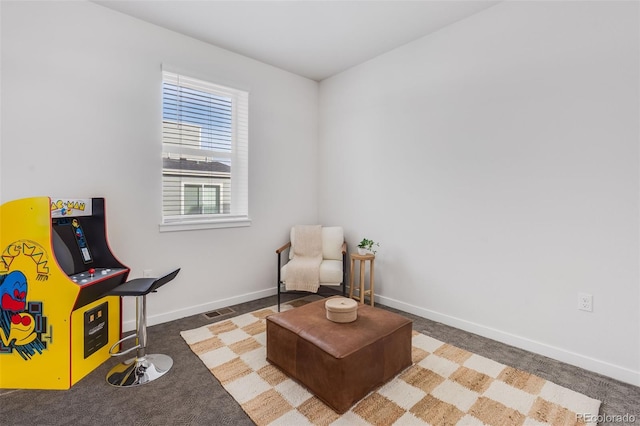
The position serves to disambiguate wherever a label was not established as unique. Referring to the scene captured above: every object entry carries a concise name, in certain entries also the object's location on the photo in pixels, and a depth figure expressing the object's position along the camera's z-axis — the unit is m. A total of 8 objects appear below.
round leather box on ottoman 1.99
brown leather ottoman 1.70
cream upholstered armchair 3.16
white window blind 2.96
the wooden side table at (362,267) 3.10
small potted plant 3.24
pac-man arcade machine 1.86
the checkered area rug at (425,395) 1.65
